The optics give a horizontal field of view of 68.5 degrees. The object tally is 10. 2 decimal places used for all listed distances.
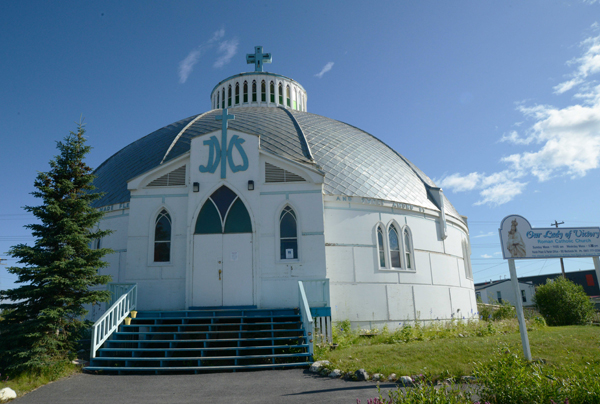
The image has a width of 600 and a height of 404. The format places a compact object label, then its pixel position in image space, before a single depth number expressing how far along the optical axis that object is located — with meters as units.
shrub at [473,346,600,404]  5.71
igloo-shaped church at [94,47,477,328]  13.72
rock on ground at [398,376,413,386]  7.97
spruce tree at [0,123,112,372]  10.01
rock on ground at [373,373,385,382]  8.32
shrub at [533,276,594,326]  19.25
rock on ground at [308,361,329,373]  9.37
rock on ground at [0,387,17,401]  7.87
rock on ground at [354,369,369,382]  8.41
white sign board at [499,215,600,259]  9.73
